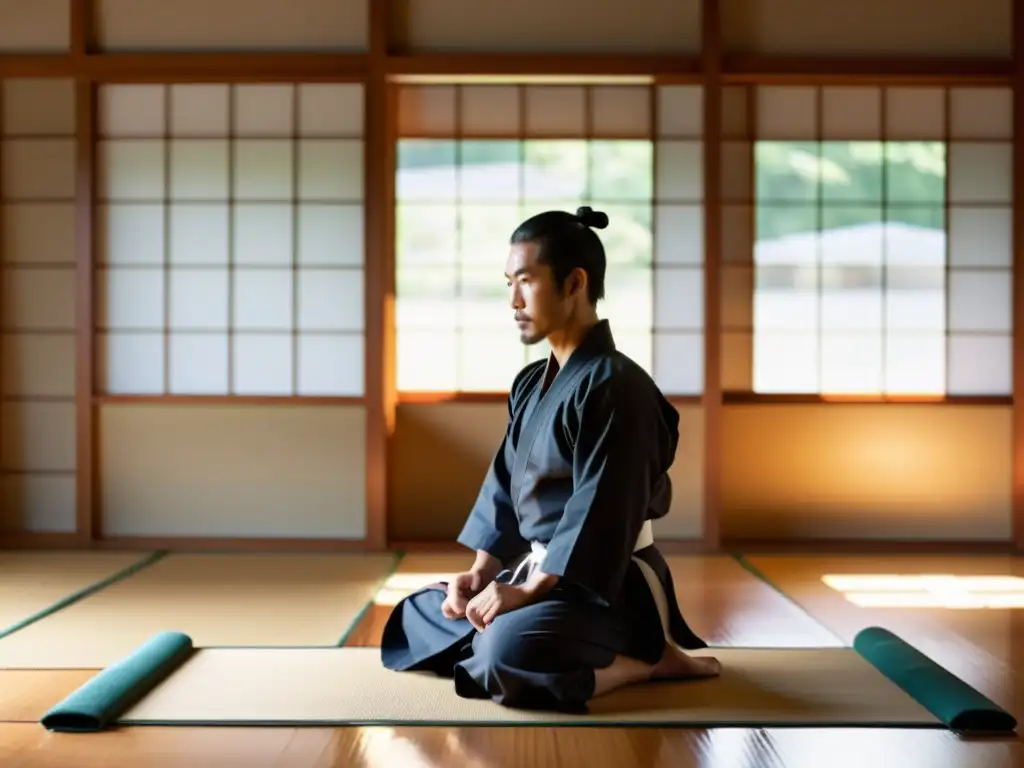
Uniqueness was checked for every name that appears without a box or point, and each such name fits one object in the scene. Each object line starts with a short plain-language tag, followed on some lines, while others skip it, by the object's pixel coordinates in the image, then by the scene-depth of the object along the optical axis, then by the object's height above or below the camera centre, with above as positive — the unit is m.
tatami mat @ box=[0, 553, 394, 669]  3.33 -0.80
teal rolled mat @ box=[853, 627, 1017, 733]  2.51 -0.74
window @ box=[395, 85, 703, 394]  5.30 +0.72
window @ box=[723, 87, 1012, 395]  5.34 +0.57
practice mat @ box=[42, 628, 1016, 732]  2.53 -0.77
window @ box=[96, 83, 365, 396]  5.24 +0.57
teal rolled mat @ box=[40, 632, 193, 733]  2.49 -0.74
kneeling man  2.62 -0.40
